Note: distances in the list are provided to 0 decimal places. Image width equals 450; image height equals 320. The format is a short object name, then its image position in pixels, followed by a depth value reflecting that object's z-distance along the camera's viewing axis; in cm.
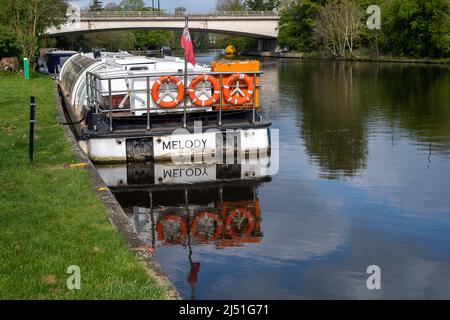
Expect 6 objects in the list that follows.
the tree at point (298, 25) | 9106
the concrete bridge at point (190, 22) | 8412
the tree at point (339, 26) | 7714
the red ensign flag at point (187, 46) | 1559
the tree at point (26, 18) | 4059
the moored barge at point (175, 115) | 1658
